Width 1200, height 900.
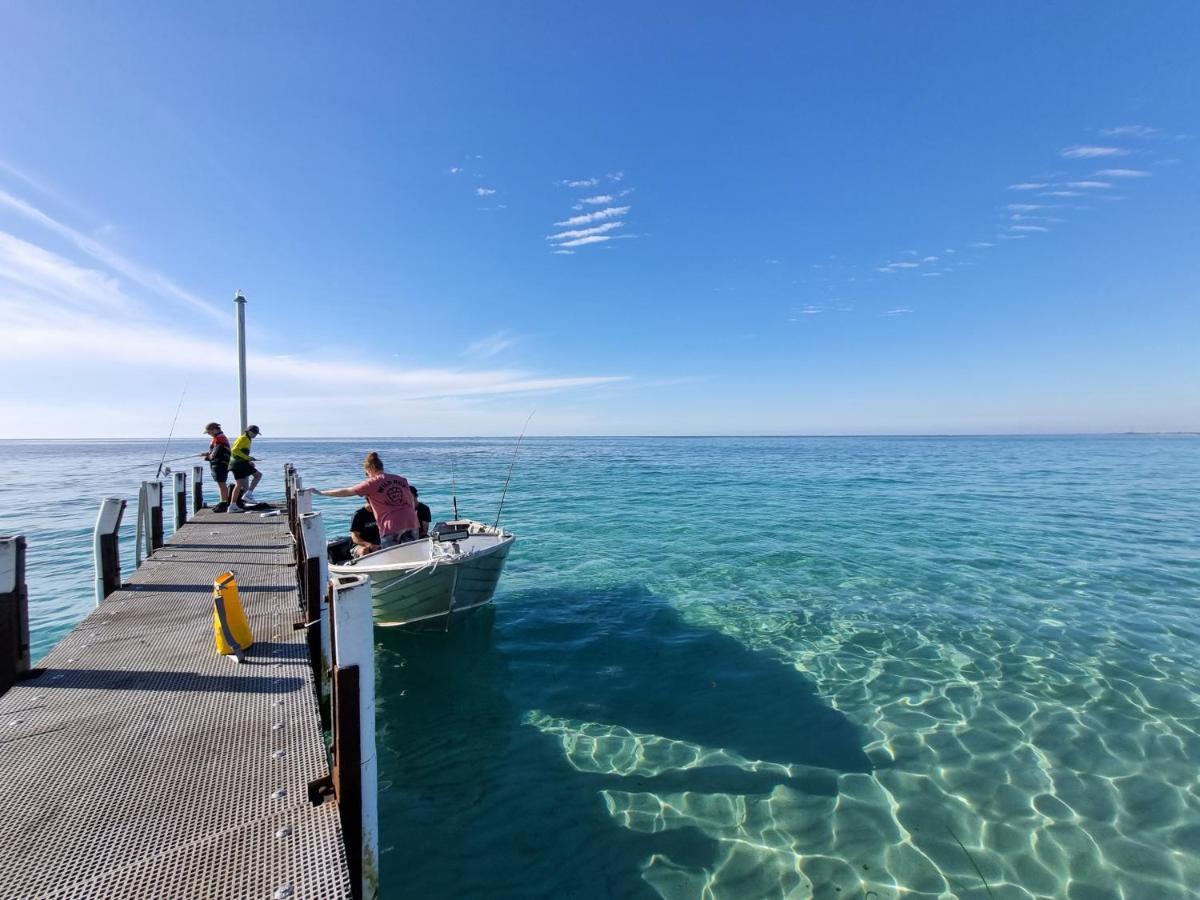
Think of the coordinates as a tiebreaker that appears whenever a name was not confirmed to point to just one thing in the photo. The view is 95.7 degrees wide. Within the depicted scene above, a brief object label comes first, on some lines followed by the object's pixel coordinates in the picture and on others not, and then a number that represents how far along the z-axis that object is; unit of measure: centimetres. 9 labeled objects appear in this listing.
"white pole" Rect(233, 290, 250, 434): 1347
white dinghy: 813
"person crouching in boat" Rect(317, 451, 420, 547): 868
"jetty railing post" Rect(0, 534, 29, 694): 436
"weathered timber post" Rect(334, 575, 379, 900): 308
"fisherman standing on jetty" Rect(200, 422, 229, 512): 1243
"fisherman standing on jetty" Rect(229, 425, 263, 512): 1213
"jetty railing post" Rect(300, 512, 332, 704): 572
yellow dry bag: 473
